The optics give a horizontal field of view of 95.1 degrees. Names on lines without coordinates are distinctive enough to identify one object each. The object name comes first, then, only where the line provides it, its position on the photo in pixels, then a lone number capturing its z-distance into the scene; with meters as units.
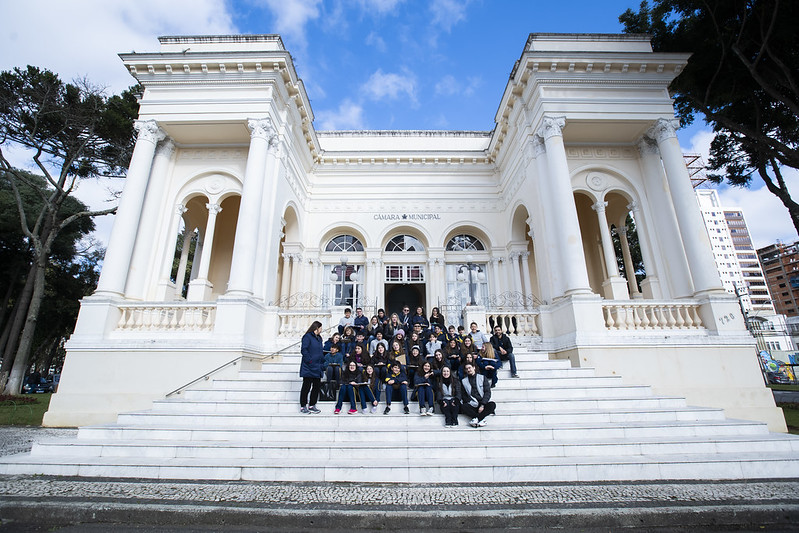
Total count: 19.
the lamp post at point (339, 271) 14.51
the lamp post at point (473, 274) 11.63
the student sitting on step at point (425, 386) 6.21
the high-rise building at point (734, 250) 89.94
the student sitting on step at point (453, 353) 6.91
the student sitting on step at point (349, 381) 6.43
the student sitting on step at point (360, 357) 6.77
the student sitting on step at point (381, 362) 6.86
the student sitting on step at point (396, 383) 6.44
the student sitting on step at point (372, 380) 6.51
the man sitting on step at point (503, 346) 7.84
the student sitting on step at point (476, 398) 5.73
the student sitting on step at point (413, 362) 6.67
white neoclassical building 9.02
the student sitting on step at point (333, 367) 6.77
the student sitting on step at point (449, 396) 5.71
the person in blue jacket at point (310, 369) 6.34
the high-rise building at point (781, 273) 74.44
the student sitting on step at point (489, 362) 6.84
